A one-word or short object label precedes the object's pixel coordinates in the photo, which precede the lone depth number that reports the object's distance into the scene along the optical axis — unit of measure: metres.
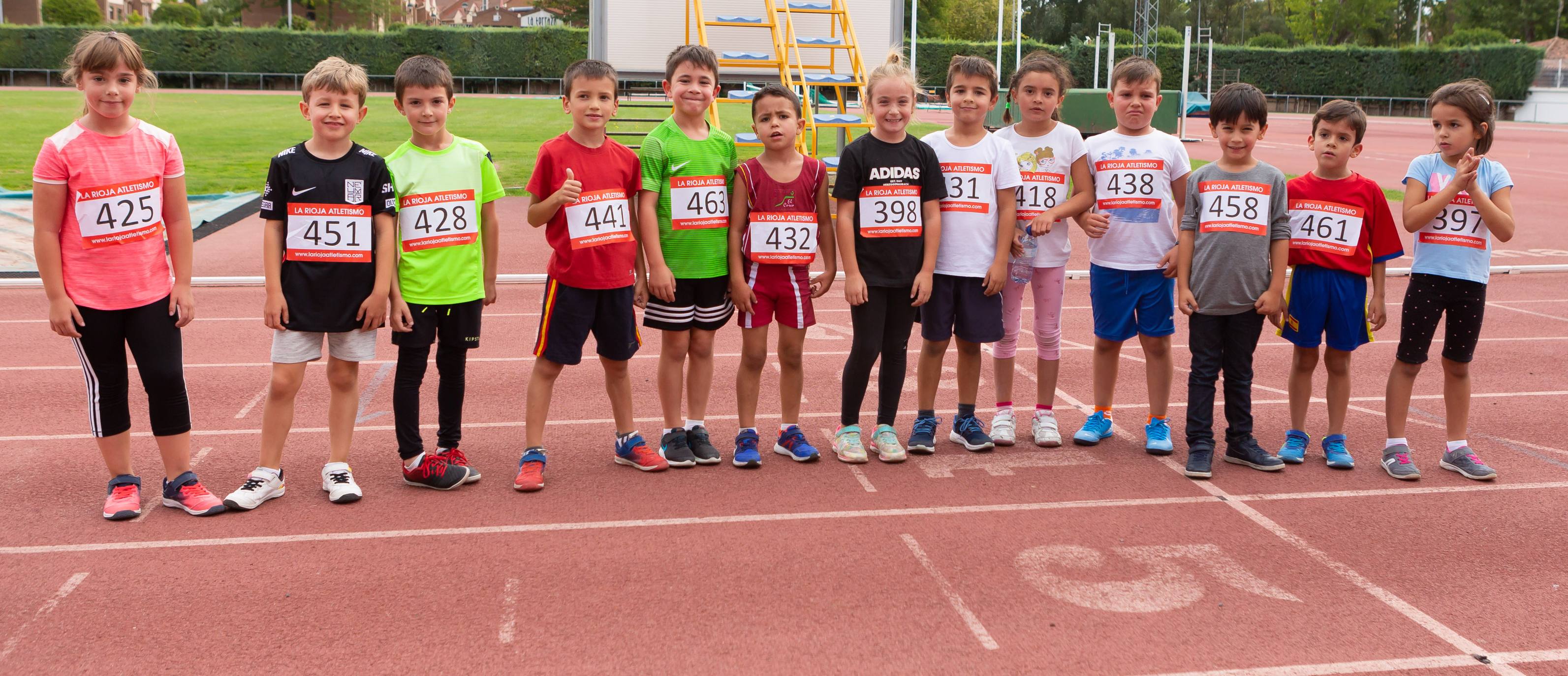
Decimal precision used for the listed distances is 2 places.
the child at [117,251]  3.86
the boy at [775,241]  4.67
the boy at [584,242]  4.43
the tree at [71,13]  54.03
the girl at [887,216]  4.74
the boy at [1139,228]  5.00
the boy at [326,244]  4.12
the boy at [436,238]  4.29
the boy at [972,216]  4.84
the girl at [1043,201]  4.99
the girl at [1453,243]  4.51
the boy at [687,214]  4.59
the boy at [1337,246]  4.70
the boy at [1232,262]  4.72
